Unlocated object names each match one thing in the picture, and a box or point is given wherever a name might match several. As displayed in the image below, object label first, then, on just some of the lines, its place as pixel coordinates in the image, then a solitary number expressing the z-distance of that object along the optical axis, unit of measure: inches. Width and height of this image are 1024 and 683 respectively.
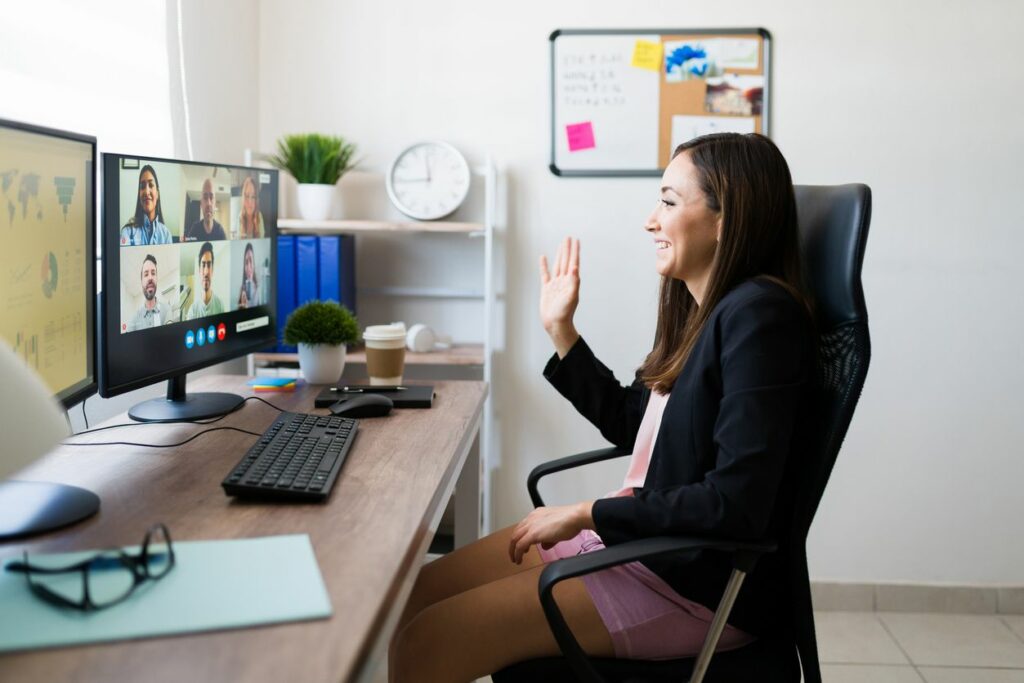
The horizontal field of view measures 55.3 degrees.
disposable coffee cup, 85.0
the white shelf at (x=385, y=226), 108.5
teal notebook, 33.4
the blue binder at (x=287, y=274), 106.7
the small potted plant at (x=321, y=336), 84.4
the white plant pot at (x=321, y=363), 84.7
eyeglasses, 35.7
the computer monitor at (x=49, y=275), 46.8
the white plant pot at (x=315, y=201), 110.4
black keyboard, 49.5
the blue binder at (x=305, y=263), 106.9
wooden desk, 31.4
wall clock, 113.0
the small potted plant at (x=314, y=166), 110.3
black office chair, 52.4
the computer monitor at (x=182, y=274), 62.4
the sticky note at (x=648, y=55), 113.8
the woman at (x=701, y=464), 51.8
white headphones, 108.9
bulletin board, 113.7
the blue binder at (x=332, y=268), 106.8
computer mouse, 71.4
